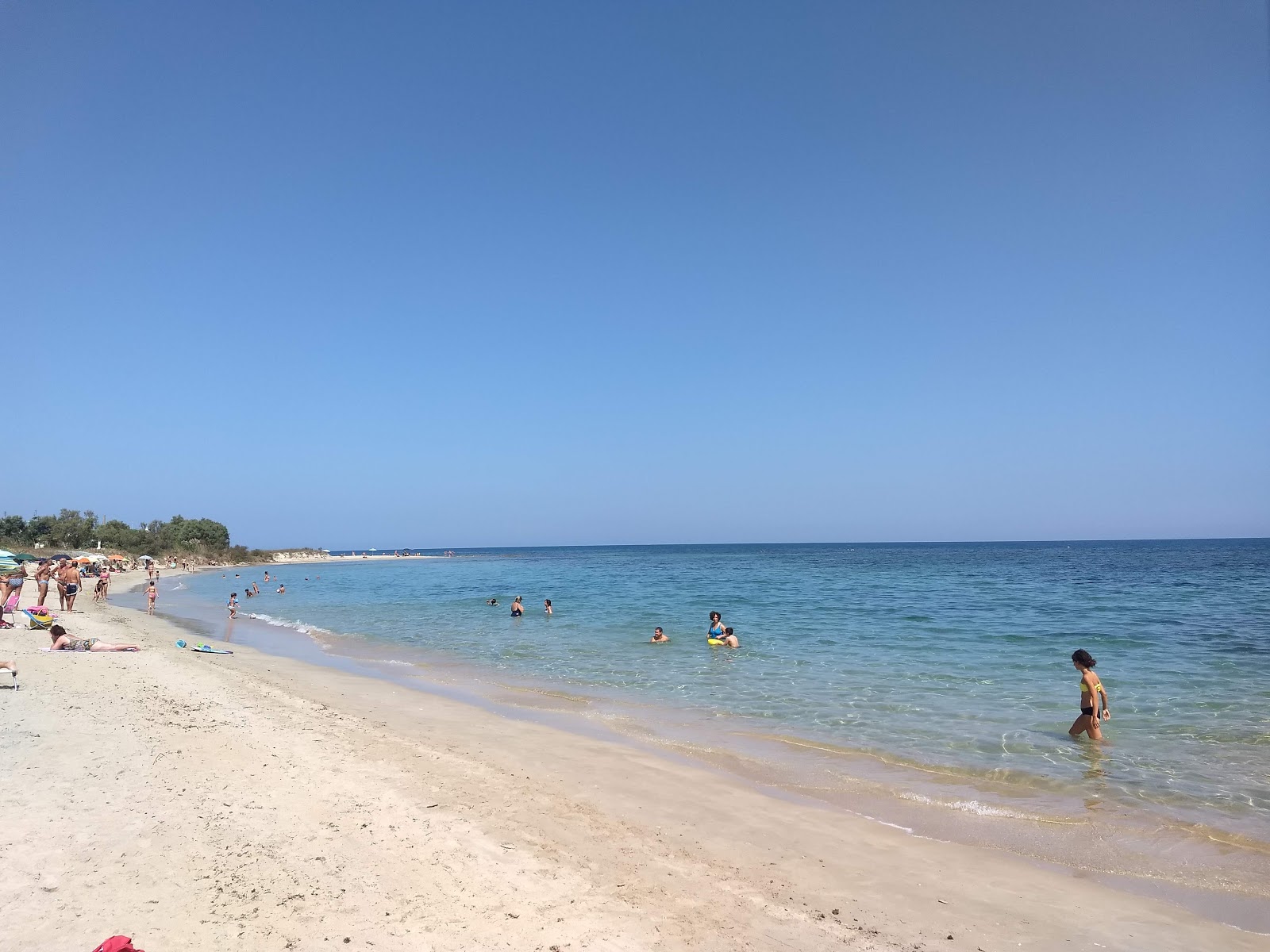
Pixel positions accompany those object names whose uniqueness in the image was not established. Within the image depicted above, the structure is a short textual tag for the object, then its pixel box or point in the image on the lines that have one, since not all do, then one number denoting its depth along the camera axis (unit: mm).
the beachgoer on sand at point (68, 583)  25016
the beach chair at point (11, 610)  18875
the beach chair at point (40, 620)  18422
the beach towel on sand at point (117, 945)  3698
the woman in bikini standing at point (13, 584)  21234
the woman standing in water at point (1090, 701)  9930
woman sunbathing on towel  14422
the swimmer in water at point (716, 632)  19344
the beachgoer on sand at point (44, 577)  23016
